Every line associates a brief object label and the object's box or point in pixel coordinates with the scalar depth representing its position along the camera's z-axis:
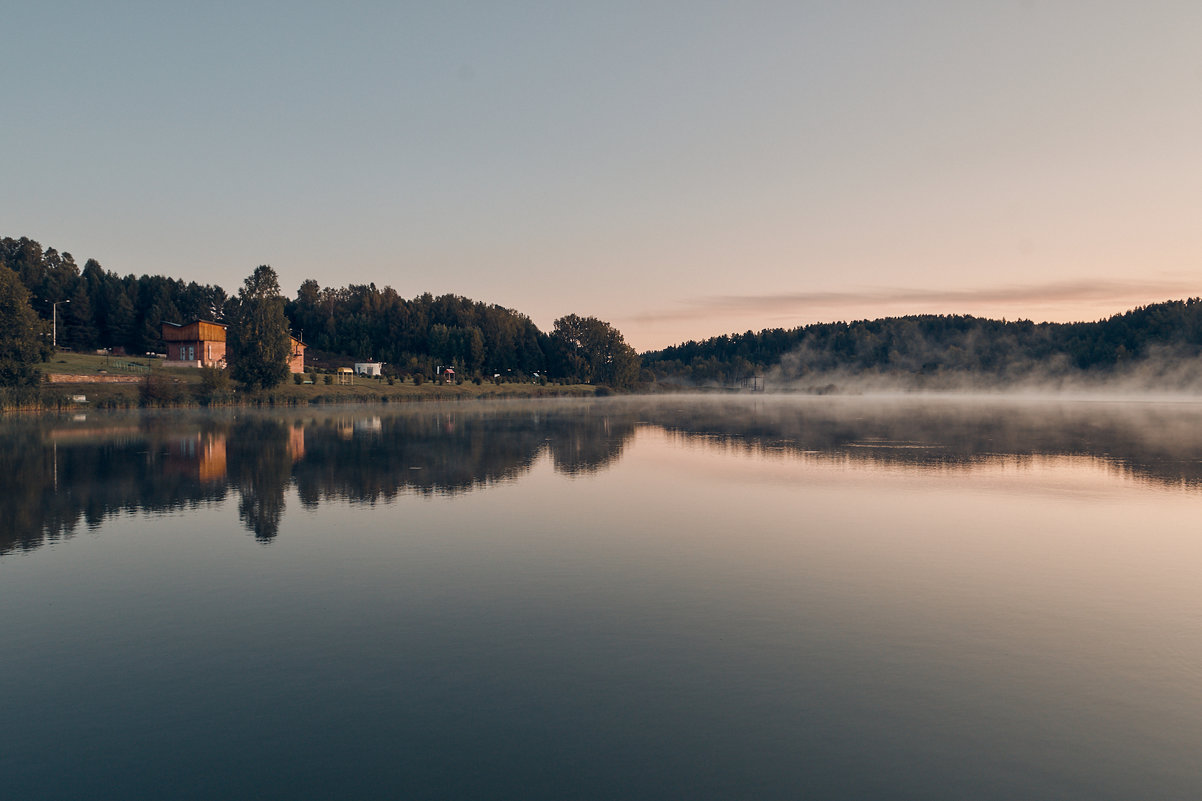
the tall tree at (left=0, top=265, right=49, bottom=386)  84.38
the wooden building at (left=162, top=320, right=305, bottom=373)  133.88
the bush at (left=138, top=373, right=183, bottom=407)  95.56
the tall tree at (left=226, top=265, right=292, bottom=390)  108.44
